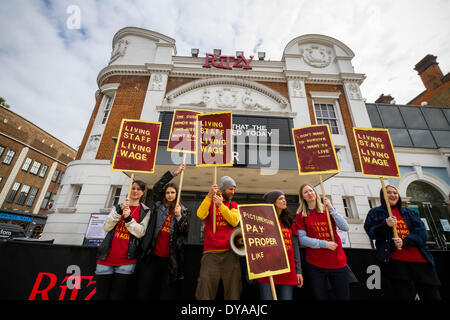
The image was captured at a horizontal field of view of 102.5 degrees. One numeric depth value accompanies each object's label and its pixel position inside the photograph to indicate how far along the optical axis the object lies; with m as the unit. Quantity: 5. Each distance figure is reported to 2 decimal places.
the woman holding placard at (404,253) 2.68
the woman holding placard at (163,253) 2.68
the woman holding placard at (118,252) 2.63
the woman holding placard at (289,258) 2.50
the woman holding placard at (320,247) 2.58
